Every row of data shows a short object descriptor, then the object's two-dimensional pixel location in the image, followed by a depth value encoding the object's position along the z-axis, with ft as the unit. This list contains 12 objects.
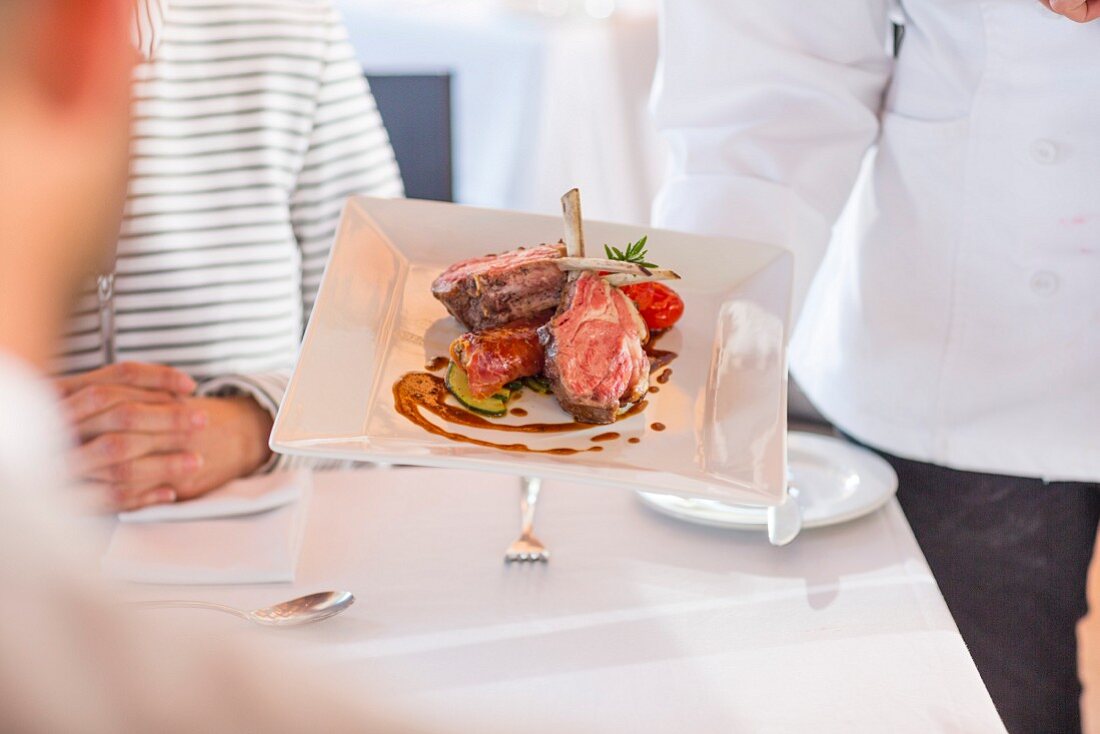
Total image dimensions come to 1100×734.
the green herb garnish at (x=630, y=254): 3.91
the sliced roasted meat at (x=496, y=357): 3.49
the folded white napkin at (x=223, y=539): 3.89
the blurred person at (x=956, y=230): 4.62
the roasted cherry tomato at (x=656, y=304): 3.98
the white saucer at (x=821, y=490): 4.25
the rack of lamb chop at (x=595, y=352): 3.44
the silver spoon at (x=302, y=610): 3.59
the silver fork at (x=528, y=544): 4.09
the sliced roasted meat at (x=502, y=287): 3.80
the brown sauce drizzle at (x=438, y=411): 3.31
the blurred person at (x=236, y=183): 5.86
